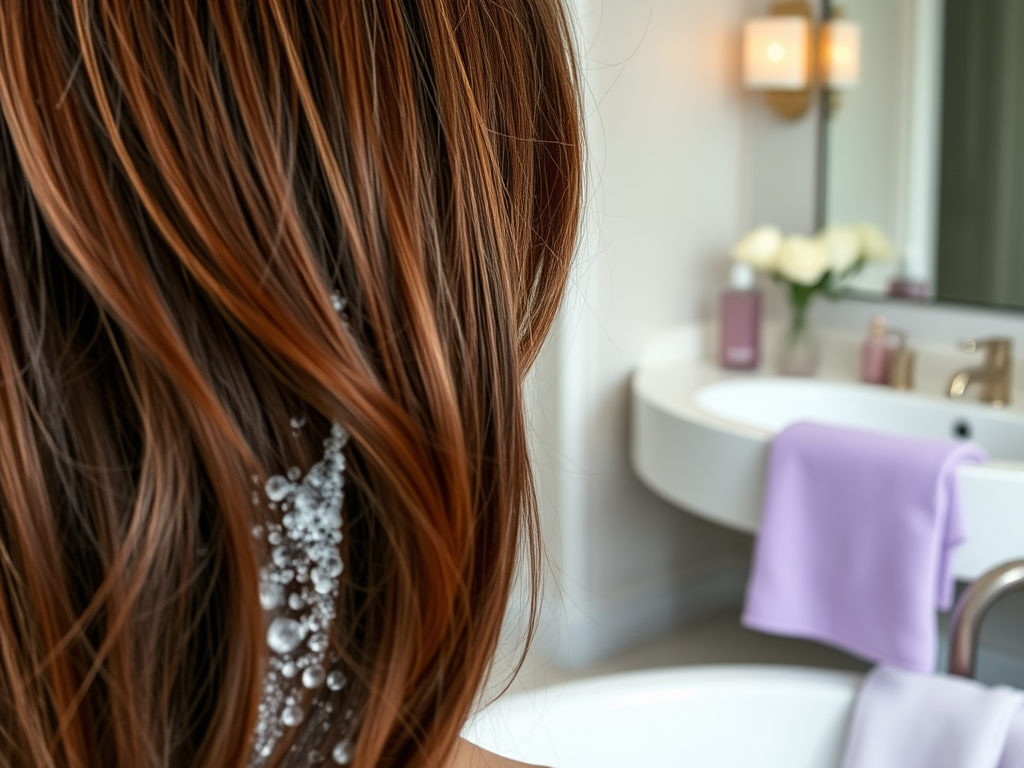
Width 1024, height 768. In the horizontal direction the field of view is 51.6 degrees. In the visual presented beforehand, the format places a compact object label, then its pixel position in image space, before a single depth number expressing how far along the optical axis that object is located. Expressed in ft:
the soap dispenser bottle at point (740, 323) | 6.73
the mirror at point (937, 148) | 6.05
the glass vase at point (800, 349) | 6.64
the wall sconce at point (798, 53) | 6.77
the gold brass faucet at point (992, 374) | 5.81
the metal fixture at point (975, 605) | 3.62
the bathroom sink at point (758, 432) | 4.67
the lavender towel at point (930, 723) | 3.45
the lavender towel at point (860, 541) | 4.74
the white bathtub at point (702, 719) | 3.90
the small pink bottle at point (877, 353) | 6.37
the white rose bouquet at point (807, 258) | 6.49
